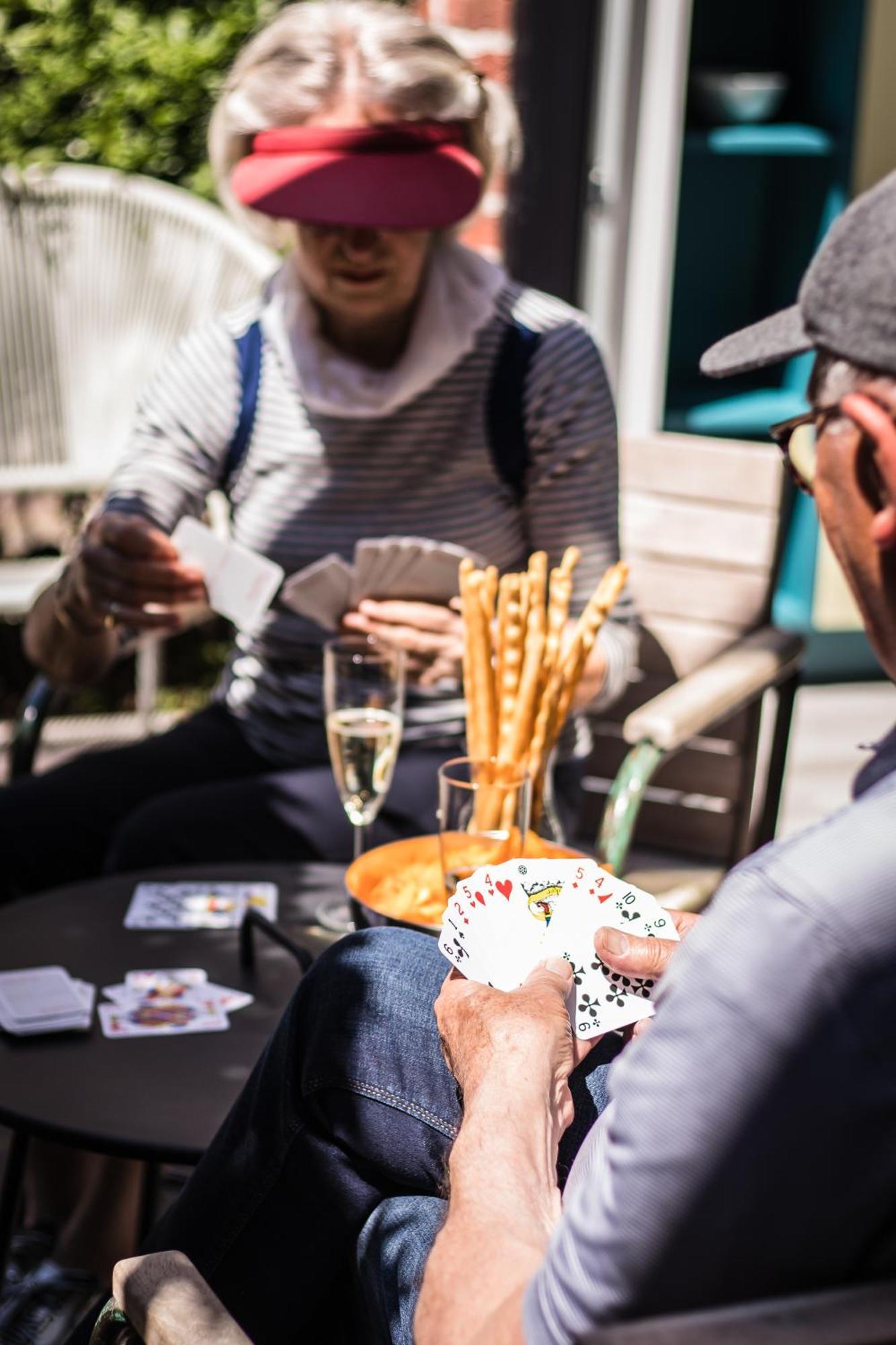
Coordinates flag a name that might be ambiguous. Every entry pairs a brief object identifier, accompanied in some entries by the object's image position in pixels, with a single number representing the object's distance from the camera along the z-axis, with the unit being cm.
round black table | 148
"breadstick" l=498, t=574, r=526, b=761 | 192
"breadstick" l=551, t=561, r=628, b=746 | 196
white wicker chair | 432
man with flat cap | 86
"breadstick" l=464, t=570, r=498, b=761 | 192
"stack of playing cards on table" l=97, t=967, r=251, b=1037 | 167
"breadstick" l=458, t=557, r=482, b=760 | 193
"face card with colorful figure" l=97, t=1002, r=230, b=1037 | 166
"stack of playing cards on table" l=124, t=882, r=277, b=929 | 193
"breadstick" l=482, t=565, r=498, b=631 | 194
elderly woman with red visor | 236
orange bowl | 170
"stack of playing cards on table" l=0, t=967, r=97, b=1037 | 164
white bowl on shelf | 482
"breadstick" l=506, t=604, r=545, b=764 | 190
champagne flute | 189
